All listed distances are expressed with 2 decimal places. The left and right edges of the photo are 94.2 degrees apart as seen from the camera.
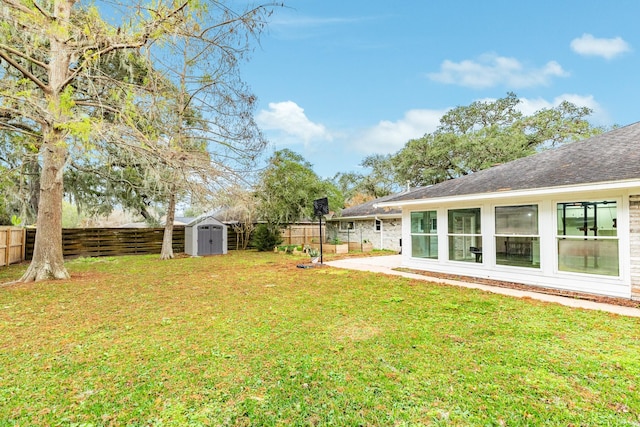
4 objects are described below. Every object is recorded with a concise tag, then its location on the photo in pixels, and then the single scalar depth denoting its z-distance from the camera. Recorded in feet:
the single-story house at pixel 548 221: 16.93
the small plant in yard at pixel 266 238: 51.55
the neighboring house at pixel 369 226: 48.95
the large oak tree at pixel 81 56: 15.43
